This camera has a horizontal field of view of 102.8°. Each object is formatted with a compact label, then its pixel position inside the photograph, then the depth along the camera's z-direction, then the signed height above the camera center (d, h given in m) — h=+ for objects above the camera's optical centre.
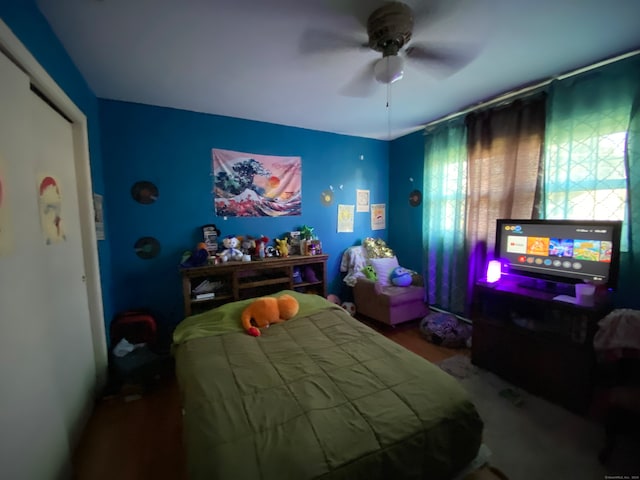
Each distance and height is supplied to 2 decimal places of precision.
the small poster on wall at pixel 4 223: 0.98 +0.00
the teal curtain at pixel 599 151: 1.79 +0.47
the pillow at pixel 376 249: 3.56 -0.46
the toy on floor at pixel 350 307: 3.35 -1.19
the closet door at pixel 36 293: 1.00 -0.34
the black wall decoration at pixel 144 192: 2.47 +0.27
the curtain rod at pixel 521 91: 1.83 +1.11
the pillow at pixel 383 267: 3.28 -0.67
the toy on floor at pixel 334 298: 3.36 -1.08
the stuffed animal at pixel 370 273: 3.26 -0.73
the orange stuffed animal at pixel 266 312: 1.93 -0.75
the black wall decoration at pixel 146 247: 2.51 -0.27
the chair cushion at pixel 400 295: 2.90 -0.92
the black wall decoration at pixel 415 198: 3.45 +0.24
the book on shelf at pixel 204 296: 2.53 -0.77
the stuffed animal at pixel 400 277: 3.19 -0.77
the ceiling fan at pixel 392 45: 1.34 +1.07
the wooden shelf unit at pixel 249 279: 2.50 -0.67
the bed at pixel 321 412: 0.91 -0.83
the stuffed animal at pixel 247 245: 2.87 -0.30
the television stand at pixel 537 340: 1.73 -0.96
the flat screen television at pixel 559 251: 1.78 -0.30
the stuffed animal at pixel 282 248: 3.02 -0.36
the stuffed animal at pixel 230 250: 2.69 -0.34
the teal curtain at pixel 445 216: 2.87 -0.01
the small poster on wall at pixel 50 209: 1.35 +0.07
